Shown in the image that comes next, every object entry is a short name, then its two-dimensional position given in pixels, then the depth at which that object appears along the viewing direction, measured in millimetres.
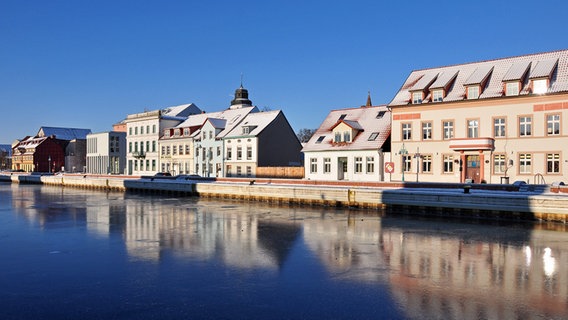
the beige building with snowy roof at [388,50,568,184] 39438
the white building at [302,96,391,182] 49688
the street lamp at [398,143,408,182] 43766
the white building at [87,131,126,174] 95750
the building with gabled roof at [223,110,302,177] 64062
